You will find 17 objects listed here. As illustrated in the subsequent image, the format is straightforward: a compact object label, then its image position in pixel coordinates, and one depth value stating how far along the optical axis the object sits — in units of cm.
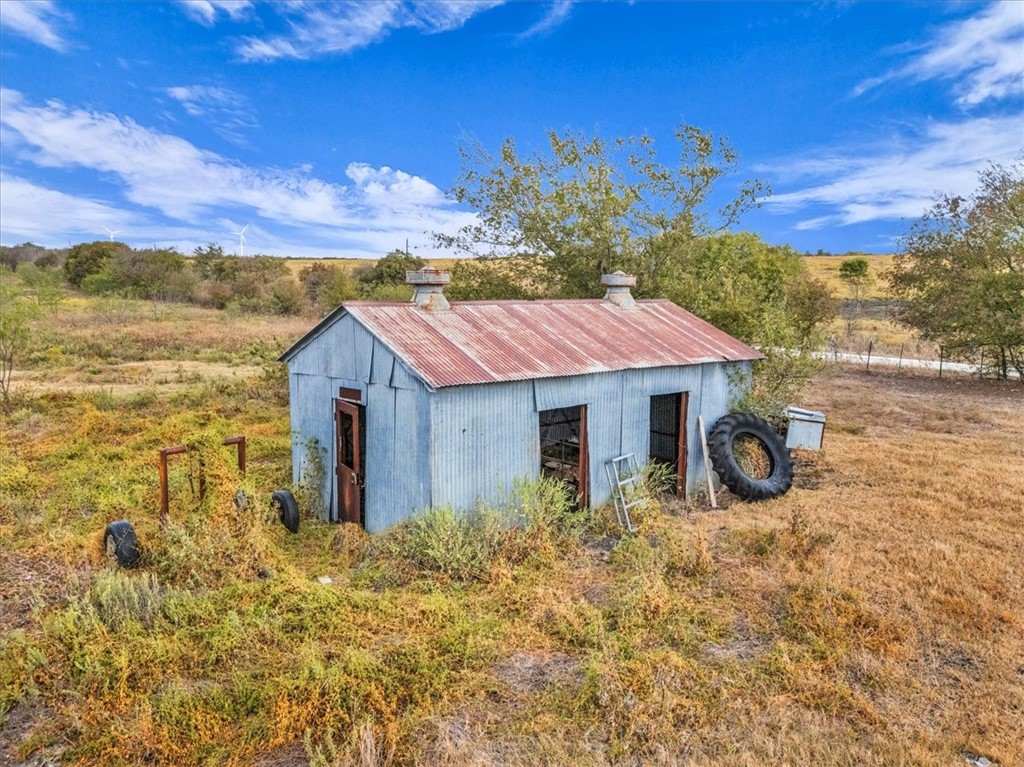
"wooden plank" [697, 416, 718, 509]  1028
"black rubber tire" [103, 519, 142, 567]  682
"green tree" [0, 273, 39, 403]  1691
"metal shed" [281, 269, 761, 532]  768
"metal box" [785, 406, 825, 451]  1193
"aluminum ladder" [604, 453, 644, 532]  919
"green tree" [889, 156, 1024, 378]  2198
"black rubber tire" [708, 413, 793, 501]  1037
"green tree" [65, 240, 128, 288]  5391
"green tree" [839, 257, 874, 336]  4741
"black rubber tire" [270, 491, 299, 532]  859
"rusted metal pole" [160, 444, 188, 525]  741
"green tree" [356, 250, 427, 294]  4134
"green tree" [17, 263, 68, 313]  3017
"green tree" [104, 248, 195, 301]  4703
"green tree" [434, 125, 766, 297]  1706
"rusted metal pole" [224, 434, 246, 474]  830
